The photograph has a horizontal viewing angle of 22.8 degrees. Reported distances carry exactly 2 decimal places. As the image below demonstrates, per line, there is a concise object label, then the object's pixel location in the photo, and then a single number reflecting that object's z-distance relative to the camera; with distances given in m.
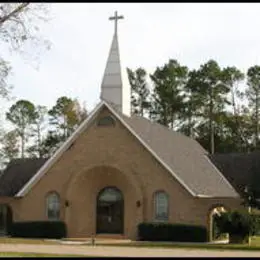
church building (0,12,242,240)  36.75
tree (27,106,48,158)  82.94
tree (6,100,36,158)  83.68
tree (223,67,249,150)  77.50
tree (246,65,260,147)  74.91
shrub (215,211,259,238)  33.00
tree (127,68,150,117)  83.31
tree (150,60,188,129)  79.56
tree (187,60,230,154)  77.31
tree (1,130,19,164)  74.56
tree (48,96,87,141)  79.81
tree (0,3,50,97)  20.42
